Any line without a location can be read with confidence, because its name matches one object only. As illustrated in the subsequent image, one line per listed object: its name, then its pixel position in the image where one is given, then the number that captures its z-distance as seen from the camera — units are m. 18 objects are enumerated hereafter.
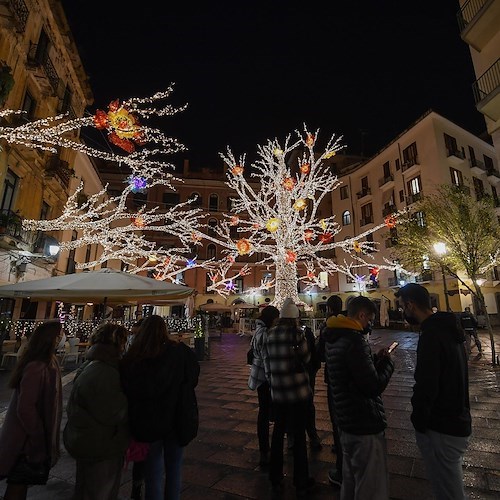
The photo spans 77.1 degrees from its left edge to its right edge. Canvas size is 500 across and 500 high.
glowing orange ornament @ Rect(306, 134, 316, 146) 11.95
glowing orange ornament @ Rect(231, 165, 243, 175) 12.61
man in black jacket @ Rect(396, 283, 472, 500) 2.08
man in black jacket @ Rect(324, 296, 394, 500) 2.23
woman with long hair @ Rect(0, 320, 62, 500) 2.45
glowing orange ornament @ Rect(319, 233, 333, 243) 13.40
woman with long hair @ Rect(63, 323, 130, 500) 2.17
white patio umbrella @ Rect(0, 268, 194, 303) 5.05
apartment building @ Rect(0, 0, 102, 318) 11.63
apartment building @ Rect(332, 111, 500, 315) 24.97
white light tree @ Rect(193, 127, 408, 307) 12.44
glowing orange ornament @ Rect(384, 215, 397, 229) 14.50
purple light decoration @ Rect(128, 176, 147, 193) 11.74
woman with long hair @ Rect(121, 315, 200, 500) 2.26
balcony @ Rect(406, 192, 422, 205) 24.94
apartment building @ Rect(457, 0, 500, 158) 9.69
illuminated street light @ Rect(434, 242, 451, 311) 10.37
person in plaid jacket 2.91
